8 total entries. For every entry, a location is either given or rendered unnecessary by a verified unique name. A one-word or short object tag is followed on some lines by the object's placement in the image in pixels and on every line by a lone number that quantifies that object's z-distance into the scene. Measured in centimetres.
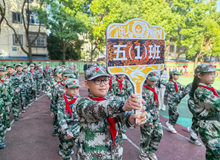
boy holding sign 188
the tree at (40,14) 1609
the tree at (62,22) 1828
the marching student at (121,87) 538
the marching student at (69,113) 345
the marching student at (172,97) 560
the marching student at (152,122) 386
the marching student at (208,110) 295
